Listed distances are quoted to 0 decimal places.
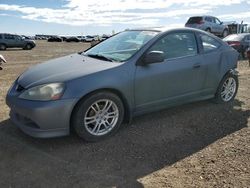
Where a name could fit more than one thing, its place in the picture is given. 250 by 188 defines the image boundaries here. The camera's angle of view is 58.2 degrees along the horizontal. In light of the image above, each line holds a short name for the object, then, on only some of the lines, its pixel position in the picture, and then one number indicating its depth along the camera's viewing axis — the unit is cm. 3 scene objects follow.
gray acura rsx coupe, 289
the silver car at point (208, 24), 1721
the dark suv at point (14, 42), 1946
